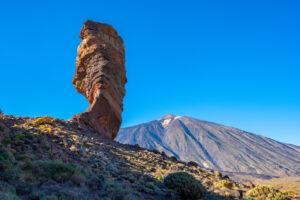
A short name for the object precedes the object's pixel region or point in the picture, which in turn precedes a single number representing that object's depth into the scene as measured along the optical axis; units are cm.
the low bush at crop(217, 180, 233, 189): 1491
